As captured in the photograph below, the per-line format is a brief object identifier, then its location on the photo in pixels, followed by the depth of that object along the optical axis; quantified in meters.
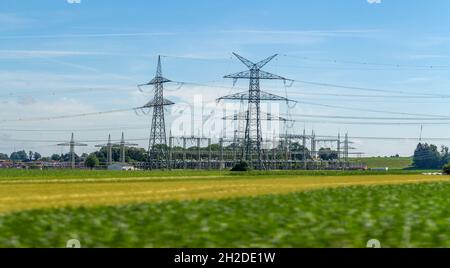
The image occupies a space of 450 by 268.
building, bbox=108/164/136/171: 184.75
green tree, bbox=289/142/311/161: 195.57
